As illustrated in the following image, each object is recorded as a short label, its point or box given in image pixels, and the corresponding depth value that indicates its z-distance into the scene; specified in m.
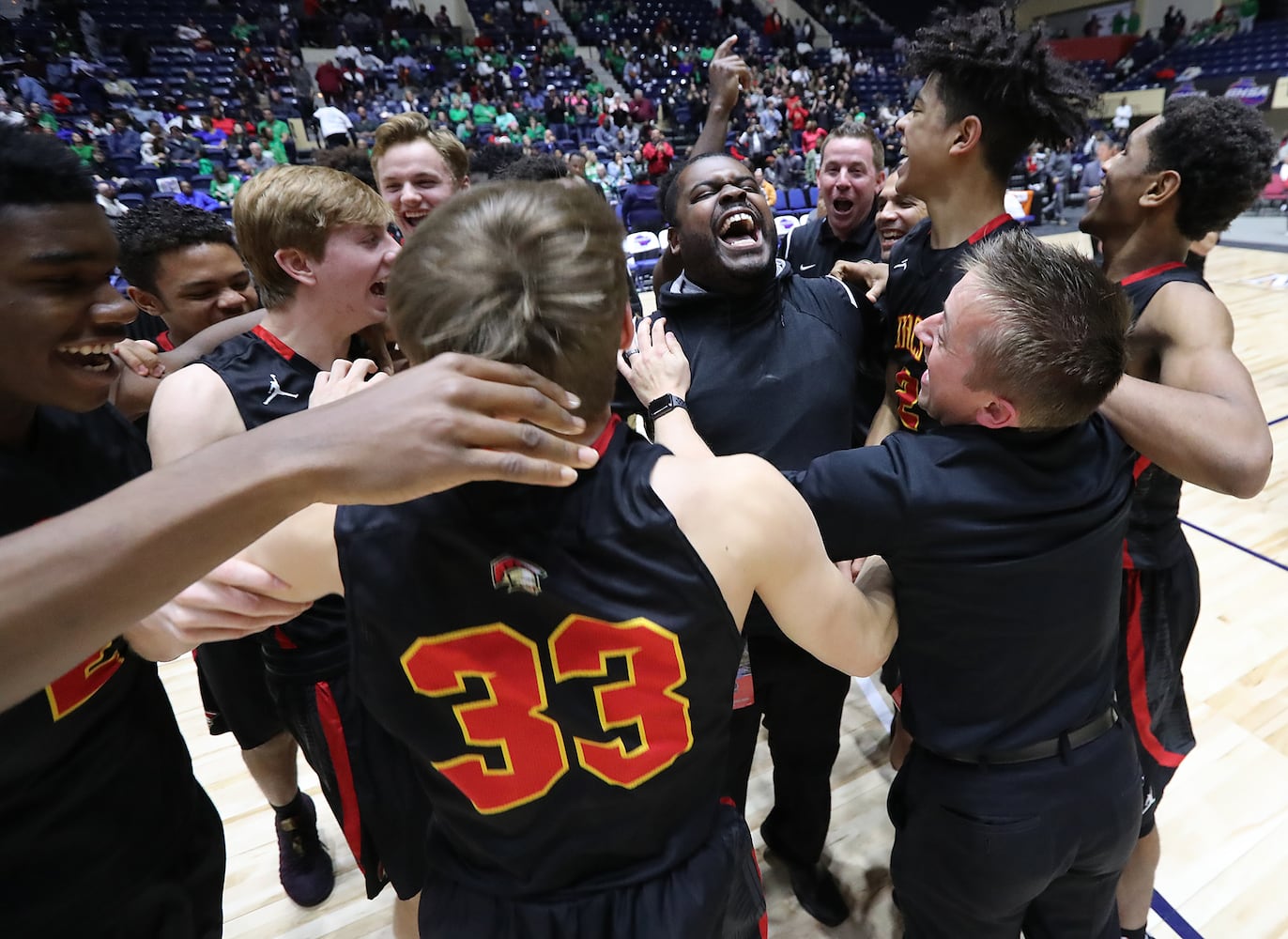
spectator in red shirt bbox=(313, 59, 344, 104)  14.63
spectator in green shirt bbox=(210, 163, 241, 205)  11.25
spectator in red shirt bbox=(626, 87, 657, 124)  17.30
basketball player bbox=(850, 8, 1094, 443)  2.09
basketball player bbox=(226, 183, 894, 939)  0.92
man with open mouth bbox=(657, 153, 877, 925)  2.08
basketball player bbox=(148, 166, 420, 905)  1.85
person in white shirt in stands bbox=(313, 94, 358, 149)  11.52
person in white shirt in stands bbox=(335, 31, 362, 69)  15.83
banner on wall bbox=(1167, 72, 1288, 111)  17.52
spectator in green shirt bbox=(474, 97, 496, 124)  15.27
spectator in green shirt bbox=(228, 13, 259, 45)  15.66
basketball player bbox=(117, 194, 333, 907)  2.27
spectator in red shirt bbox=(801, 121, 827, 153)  16.12
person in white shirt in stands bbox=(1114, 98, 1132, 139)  16.86
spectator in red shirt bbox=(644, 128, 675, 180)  13.74
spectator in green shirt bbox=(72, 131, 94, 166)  10.82
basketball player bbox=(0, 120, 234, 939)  1.27
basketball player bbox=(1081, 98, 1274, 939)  1.86
